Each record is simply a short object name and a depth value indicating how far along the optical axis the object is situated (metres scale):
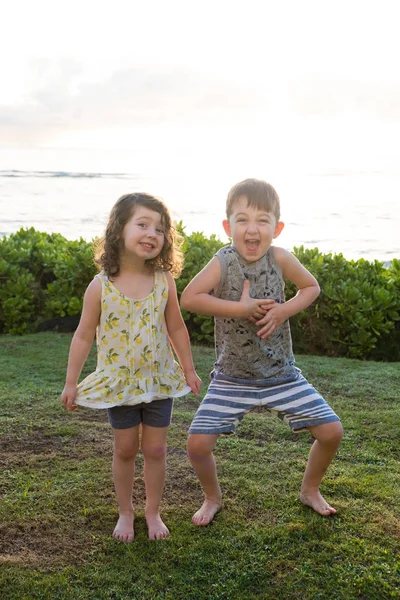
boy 3.20
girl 3.12
